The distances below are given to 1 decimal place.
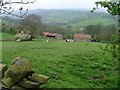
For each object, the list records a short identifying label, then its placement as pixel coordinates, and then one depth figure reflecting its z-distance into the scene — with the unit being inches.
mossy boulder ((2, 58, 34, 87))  244.1
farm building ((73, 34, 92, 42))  1396.9
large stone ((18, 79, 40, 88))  243.3
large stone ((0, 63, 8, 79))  254.3
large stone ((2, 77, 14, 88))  242.2
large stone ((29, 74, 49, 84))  251.1
